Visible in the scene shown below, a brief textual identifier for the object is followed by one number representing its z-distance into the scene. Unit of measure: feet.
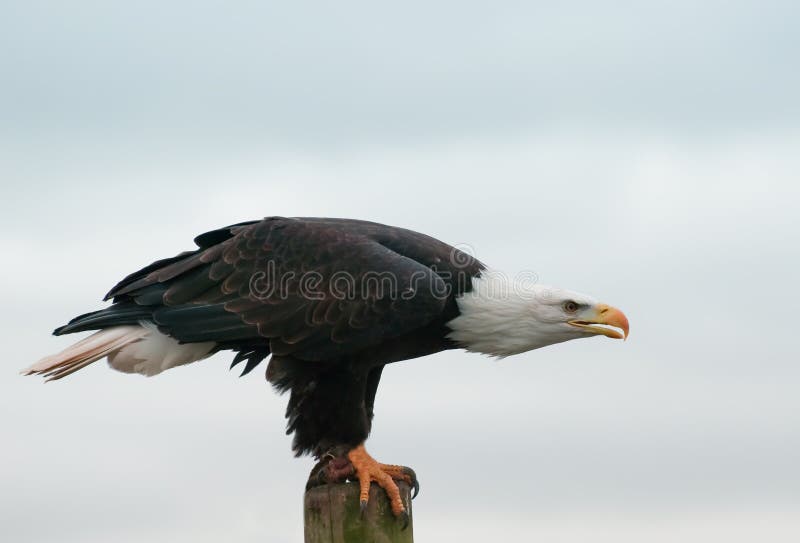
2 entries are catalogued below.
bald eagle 41.24
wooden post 35.53
